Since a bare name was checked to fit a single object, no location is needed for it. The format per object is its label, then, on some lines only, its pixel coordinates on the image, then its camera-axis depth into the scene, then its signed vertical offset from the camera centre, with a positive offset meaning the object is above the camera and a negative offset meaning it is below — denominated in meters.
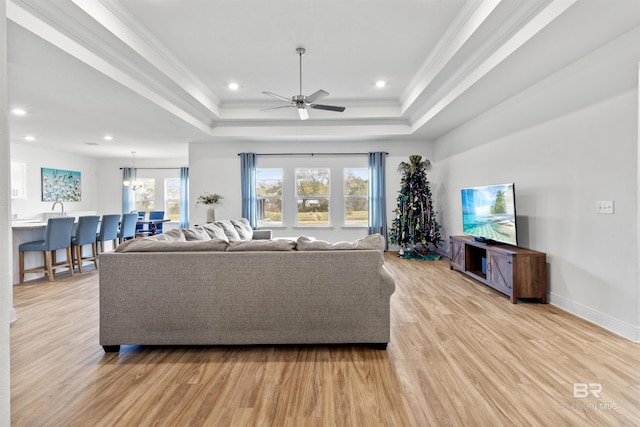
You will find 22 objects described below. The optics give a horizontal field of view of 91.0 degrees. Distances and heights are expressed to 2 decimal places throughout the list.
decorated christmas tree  6.14 +0.06
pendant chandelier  9.02 +0.98
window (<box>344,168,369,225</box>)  7.22 +0.41
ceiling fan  3.79 +1.41
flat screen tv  3.71 -0.01
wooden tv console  3.44 -0.67
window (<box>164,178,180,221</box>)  9.55 +0.53
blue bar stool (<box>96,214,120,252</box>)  5.66 -0.24
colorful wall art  7.89 +0.83
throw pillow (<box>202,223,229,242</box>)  3.89 -0.20
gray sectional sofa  2.37 -0.63
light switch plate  2.74 +0.04
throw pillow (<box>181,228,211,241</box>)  3.25 -0.20
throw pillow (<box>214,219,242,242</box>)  4.49 -0.23
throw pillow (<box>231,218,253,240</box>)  4.99 -0.24
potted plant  6.83 +0.34
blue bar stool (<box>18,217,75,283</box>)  4.52 -0.39
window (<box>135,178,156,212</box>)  9.56 +0.70
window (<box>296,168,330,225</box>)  7.26 +0.38
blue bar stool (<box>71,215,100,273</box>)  5.11 -0.32
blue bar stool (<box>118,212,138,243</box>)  6.35 -0.21
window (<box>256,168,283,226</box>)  7.28 +0.43
